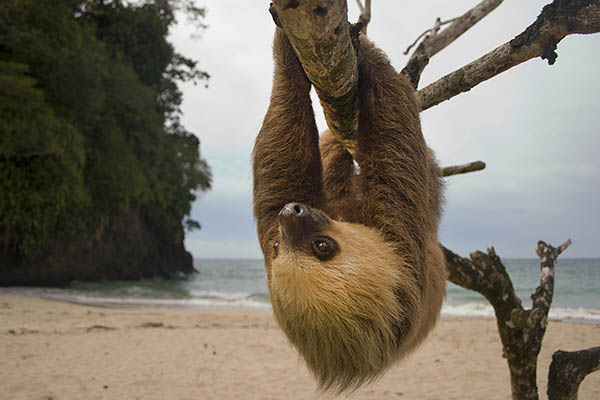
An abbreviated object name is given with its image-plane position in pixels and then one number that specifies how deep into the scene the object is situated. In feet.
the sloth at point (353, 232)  1.53
